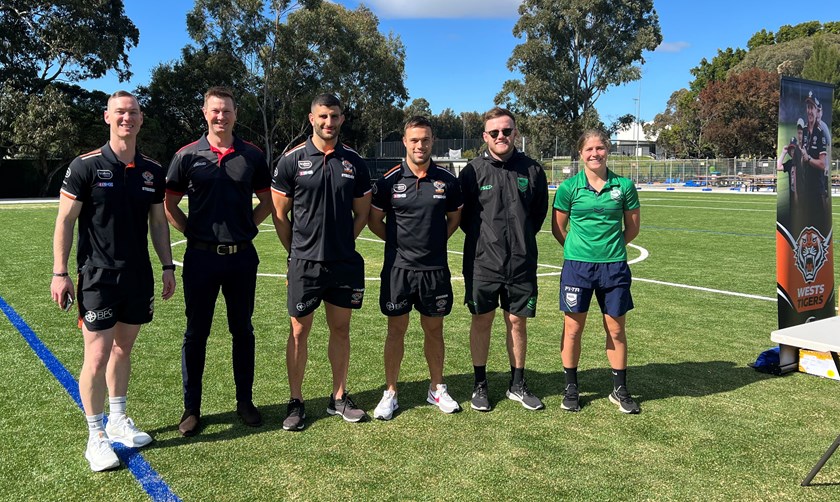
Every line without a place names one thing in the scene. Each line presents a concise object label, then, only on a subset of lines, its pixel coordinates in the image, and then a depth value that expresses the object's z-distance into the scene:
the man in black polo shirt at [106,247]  3.57
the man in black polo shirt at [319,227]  4.07
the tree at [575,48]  47.28
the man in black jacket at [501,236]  4.45
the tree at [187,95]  42.50
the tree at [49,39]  35.16
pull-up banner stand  5.44
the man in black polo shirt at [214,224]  3.95
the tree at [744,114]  58.28
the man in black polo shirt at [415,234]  4.30
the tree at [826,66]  54.59
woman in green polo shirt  4.46
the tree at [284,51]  41.66
